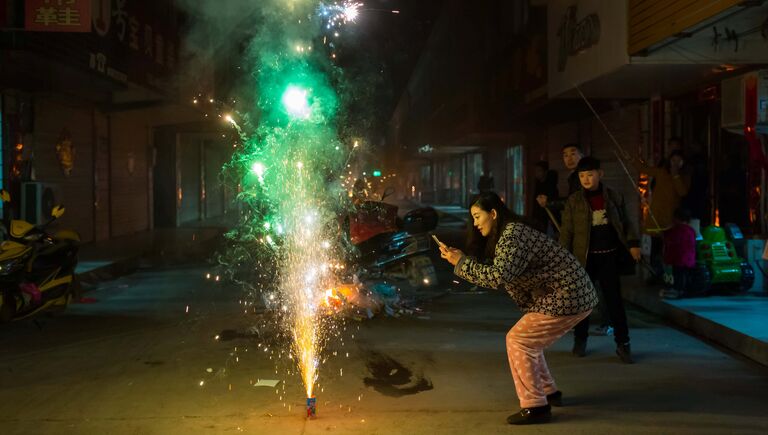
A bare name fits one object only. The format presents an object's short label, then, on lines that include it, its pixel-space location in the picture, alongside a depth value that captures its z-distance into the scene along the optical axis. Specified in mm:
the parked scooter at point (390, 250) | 10594
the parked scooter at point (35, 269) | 7953
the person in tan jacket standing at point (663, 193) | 9555
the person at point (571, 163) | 7383
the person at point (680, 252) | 8812
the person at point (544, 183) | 10477
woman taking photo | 4414
